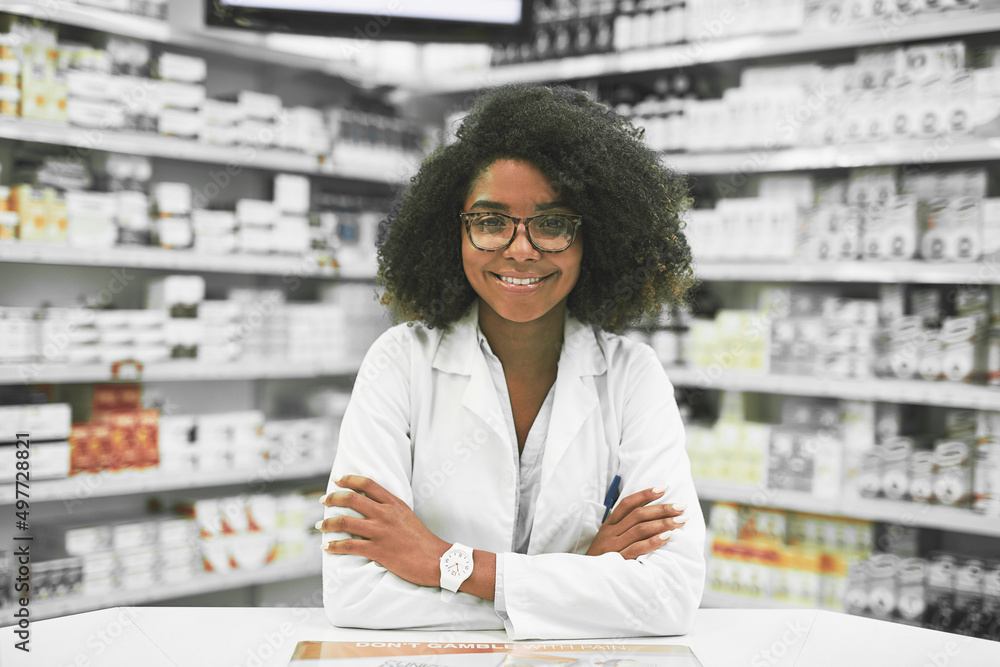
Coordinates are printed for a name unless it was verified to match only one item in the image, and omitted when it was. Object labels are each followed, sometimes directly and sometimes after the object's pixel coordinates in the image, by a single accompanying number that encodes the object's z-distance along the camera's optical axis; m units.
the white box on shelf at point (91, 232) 2.79
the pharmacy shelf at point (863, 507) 2.70
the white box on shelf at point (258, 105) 3.27
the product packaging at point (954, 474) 2.75
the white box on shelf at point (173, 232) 3.02
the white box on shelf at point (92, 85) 2.76
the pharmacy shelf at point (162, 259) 2.65
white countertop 1.13
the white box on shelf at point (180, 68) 3.03
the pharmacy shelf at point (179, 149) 2.66
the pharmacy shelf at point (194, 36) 2.71
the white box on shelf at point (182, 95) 3.02
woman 1.30
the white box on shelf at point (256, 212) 3.27
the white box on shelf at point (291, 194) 3.39
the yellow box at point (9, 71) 2.61
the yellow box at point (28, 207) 2.68
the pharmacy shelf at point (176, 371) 2.64
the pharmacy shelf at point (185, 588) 2.72
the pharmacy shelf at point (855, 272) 2.70
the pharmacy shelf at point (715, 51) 2.74
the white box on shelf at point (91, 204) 2.79
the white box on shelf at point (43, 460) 2.60
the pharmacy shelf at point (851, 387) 2.70
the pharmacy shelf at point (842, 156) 2.70
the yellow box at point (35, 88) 2.65
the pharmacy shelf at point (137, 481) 2.70
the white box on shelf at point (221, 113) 3.15
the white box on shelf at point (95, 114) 2.77
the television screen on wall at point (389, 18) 2.80
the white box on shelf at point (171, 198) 3.02
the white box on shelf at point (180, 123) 3.03
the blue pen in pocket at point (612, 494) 1.61
